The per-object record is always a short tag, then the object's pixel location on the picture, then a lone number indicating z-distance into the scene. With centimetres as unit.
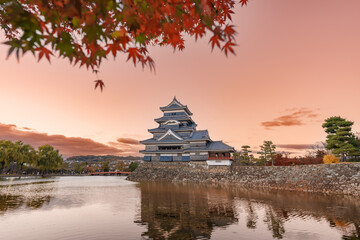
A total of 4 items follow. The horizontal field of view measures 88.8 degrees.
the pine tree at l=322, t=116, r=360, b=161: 1866
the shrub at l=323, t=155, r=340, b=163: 1862
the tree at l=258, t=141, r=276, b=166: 2589
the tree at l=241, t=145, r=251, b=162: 3139
